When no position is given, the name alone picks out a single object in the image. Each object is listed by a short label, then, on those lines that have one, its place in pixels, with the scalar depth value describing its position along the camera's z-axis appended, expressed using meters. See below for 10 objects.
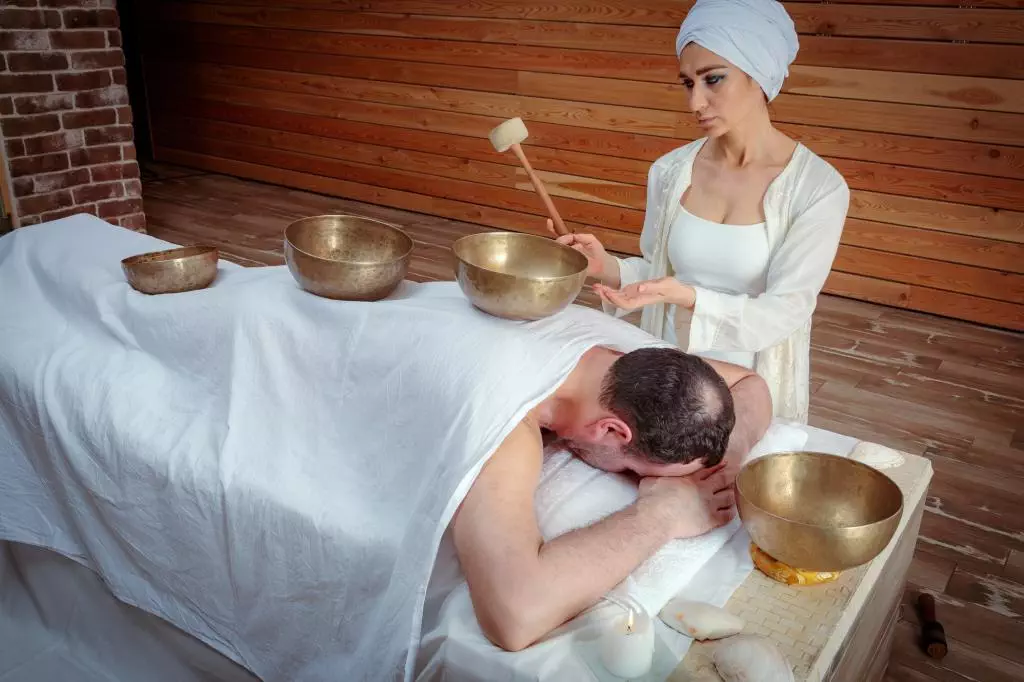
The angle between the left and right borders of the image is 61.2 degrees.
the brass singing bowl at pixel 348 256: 1.66
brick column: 3.67
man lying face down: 1.20
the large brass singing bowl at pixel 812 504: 1.24
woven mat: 1.16
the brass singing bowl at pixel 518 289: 1.53
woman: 1.88
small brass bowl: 1.87
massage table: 1.20
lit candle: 1.12
